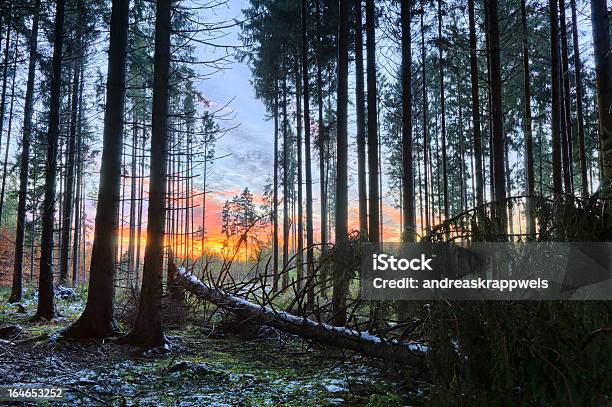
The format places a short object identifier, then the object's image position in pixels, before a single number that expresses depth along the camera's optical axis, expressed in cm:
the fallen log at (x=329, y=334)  381
